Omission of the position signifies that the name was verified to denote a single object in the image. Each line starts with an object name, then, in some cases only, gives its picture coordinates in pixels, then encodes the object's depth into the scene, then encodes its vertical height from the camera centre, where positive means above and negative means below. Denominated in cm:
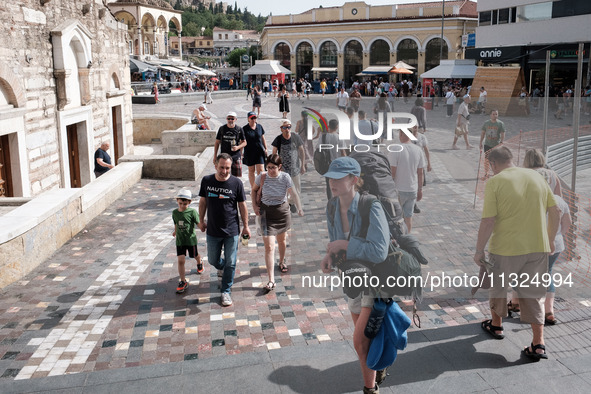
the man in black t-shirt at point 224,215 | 603 -130
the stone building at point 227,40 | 15834 +1543
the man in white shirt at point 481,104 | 1078 -27
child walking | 637 -152
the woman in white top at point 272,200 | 653 -125
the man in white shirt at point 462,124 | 874 -56
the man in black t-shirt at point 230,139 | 1009 -81
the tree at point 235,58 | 11151 +722
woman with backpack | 390 -103
